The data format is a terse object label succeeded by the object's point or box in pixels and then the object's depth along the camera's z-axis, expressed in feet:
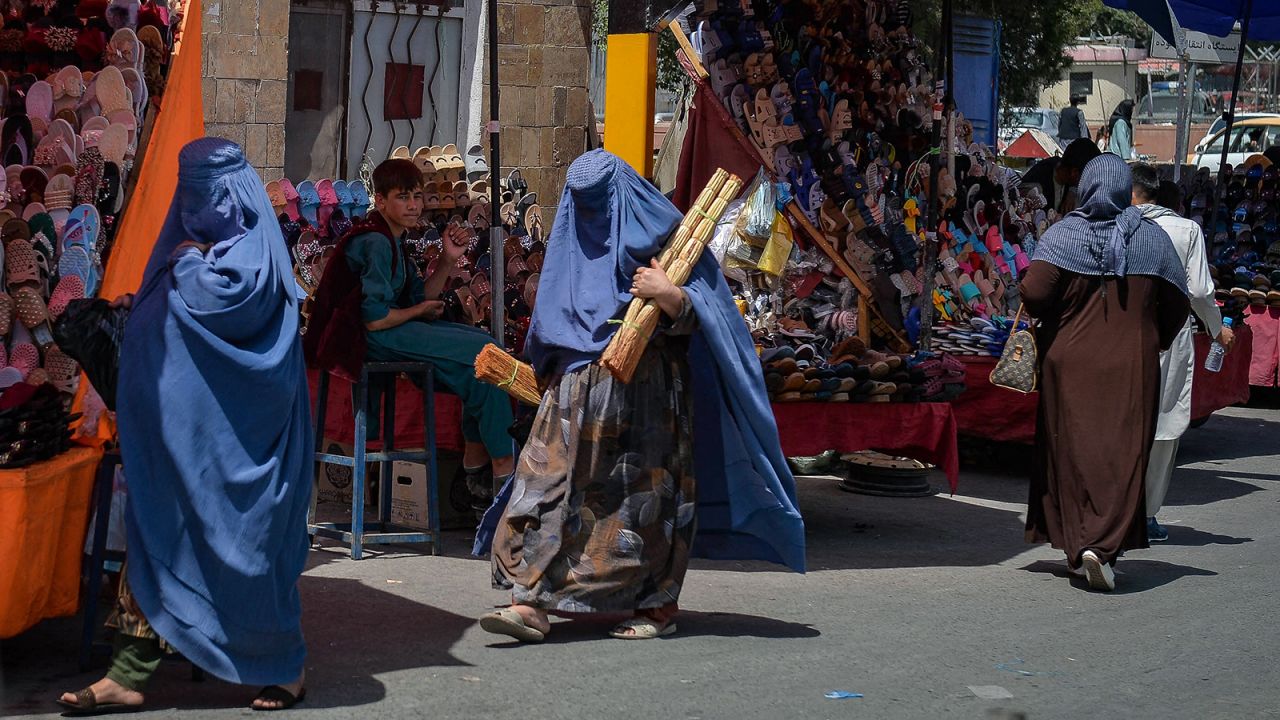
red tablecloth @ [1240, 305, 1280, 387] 39.75
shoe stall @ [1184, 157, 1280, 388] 39.27
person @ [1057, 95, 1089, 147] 85.92
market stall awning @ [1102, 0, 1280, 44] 41.98
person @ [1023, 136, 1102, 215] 33.88
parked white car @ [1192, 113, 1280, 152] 83.92
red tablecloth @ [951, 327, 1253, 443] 29.32
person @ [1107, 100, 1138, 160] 74.79
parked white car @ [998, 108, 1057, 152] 108.17
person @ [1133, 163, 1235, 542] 24.67
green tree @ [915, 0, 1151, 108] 70.03
